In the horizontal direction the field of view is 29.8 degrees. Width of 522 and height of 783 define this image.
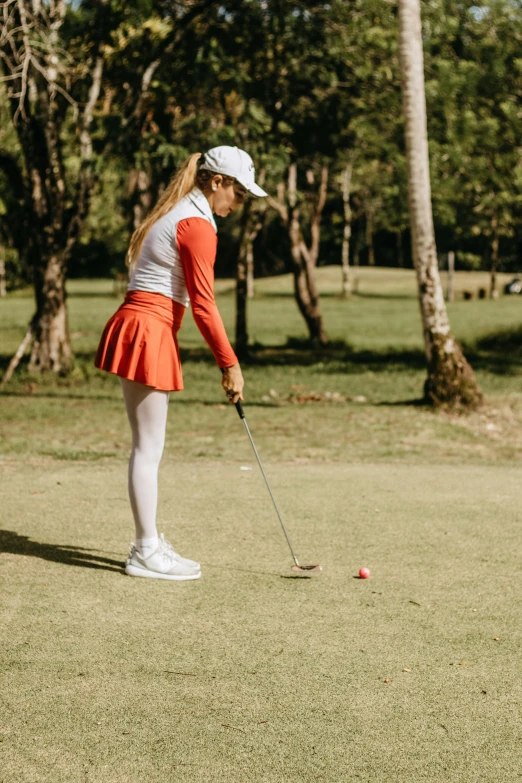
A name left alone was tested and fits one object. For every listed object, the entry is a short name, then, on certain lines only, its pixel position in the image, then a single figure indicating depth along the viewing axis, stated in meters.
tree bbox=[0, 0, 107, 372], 16.09
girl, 5.12
